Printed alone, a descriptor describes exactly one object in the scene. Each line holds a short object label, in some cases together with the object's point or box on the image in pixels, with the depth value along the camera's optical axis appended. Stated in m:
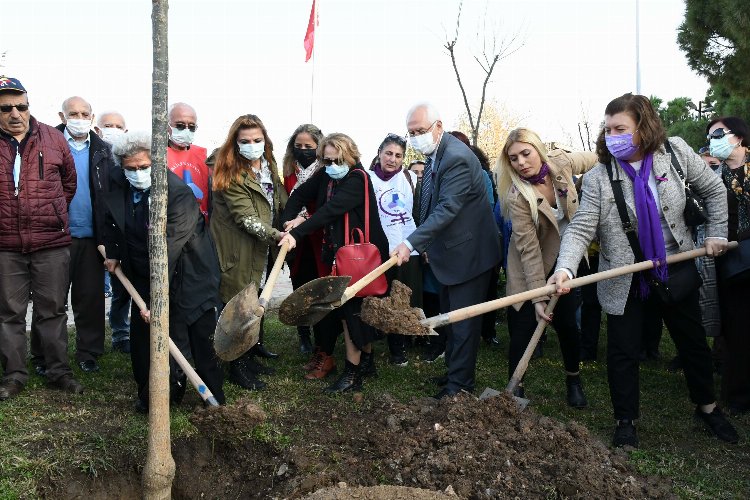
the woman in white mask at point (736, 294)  4.91
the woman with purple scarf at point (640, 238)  4.29
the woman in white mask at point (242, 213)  5.71
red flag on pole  14.99
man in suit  5.10
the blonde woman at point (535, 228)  5.03
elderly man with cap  5.25
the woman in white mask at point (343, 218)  5.52
